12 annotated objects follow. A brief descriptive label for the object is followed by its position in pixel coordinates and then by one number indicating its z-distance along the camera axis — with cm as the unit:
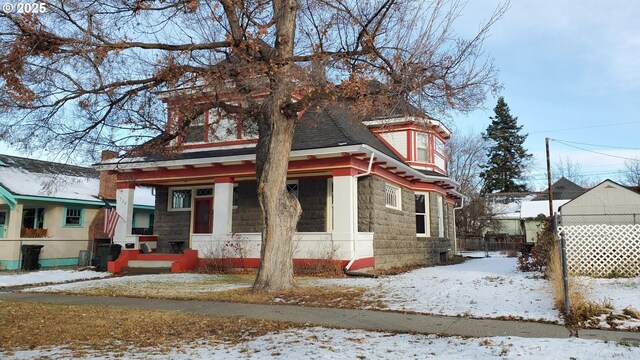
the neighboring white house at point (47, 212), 1945
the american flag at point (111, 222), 1681
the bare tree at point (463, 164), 4222
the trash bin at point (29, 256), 1870
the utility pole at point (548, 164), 2842
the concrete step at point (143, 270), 1541
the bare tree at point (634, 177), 6081
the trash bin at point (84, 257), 2062
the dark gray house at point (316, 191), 1406
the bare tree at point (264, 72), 928
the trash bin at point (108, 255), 1642
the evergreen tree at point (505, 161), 5609
